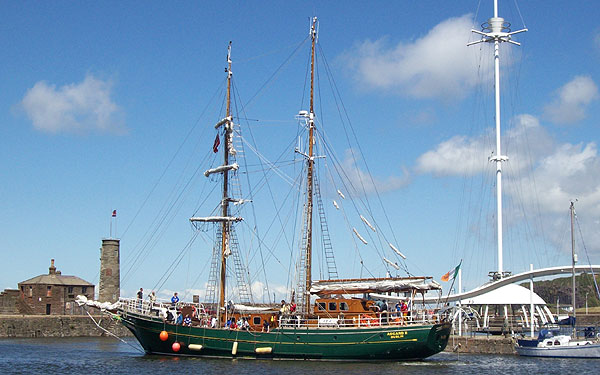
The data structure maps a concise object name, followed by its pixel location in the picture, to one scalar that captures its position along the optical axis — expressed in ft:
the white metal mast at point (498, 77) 220.02
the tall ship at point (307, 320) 158.81
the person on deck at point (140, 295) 180.26
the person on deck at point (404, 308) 161.91
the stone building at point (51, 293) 298.15
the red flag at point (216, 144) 191.52
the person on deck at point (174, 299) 175.01
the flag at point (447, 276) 169.40
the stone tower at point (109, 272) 276.00
